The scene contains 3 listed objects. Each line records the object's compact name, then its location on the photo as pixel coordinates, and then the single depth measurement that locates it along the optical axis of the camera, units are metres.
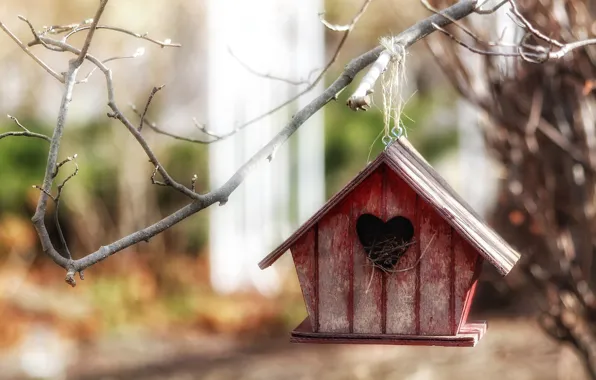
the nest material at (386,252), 2.18
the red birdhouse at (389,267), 2.17
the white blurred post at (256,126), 9.56
